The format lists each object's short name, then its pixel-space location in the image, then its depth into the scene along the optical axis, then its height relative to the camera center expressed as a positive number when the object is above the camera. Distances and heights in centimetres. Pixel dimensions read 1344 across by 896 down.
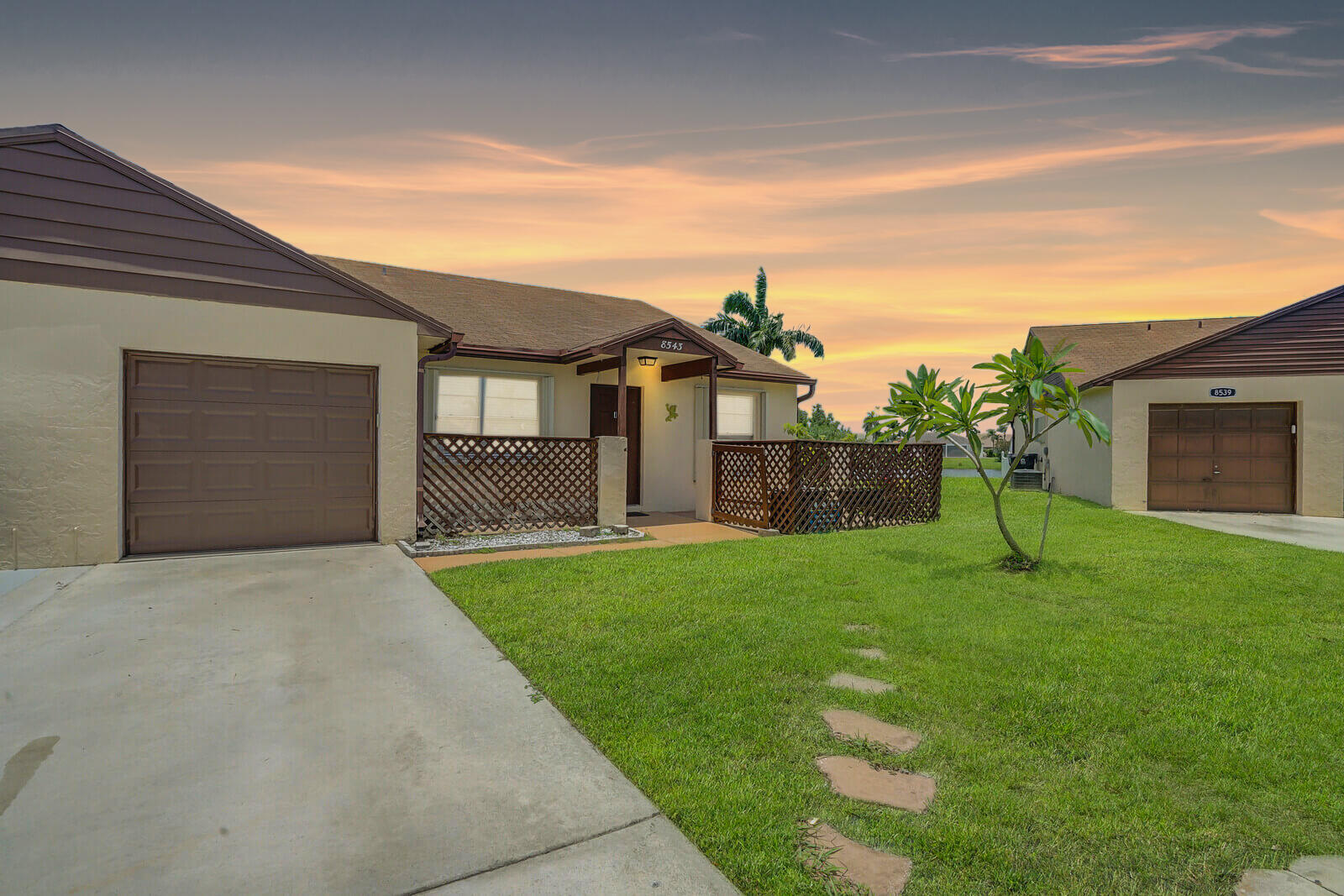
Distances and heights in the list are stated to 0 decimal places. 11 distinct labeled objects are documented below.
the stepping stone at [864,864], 217 -152
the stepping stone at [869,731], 320 -153
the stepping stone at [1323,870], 218 -151
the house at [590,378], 1062 +114
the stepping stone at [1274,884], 213 -152
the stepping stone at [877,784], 269 -153
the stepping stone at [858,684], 388 -152
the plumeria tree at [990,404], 703 +45
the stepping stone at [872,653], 442 -152
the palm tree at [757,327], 3017 +539
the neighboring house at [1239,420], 1257 +50
